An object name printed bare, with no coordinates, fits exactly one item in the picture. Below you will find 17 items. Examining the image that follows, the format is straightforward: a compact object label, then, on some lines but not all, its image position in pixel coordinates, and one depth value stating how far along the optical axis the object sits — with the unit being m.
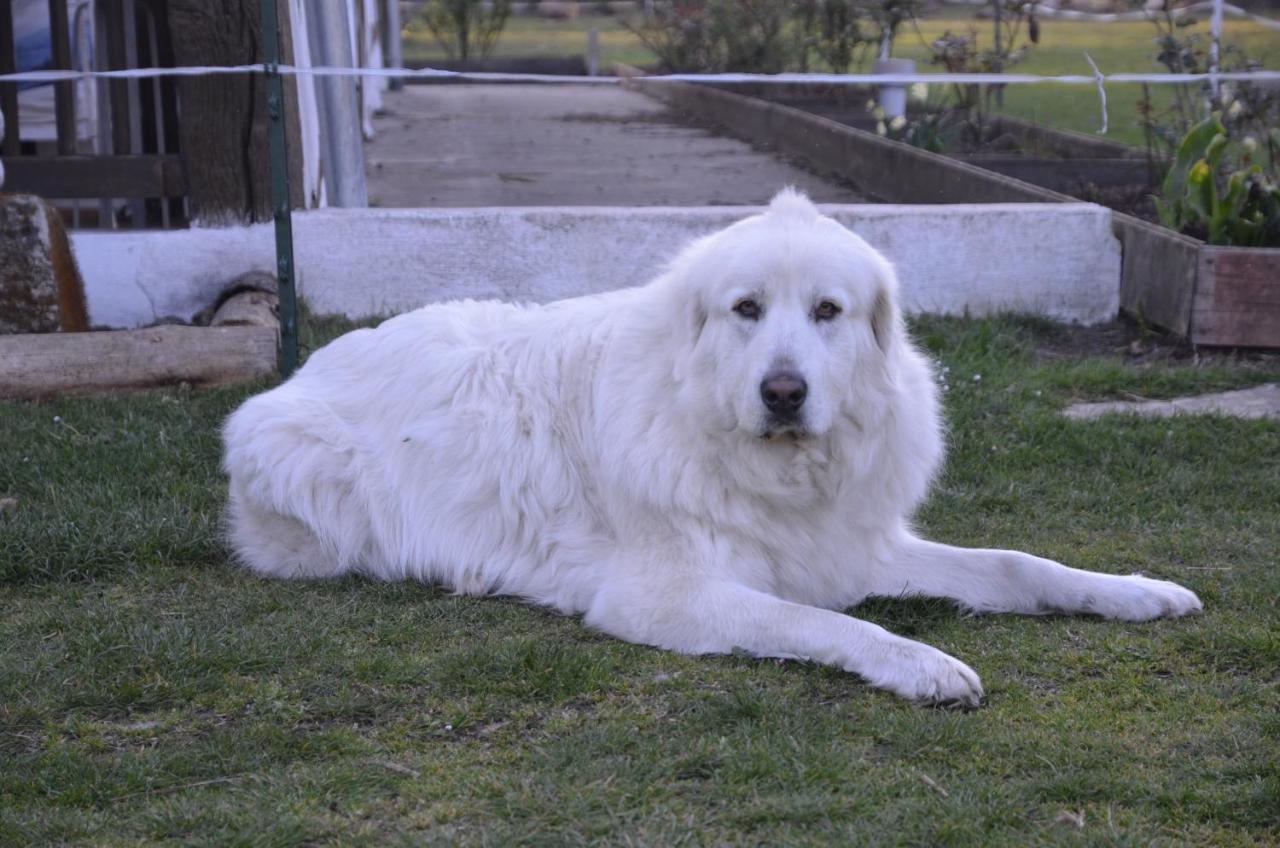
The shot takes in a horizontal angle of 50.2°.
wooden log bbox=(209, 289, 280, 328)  6.46
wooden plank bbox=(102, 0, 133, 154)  8.47
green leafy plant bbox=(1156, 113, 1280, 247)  6.87
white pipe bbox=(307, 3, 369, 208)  8.55
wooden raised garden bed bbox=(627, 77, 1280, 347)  6.50
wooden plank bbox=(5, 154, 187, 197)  7.18
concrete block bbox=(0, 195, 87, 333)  6.11
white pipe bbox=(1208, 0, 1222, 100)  8.84
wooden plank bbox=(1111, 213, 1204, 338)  6.65
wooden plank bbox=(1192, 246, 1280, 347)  6.44
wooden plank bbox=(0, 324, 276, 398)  5.89
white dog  3.66
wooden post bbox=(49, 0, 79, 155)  7.90
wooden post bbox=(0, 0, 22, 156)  8.30
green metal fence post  5.89
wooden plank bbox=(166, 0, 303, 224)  6.86
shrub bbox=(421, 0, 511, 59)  28.23
